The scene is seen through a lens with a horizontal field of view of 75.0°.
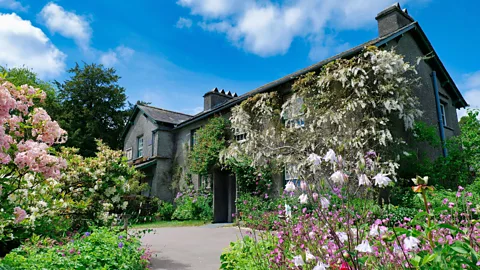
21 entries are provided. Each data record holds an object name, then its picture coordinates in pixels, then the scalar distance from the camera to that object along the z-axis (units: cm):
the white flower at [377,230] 222
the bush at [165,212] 1552
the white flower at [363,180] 217
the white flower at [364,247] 183
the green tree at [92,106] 2558
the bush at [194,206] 1352
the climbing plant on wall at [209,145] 1319
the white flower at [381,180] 208
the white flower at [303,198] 250
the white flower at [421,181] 168
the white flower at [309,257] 223
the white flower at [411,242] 182
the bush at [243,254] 395
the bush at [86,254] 357
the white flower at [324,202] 236
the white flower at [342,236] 235
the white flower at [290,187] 252
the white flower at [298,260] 216
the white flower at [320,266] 197
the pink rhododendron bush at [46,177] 351
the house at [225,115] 1107
